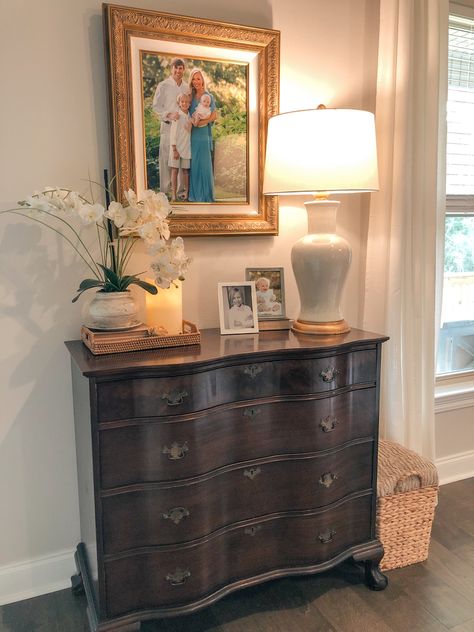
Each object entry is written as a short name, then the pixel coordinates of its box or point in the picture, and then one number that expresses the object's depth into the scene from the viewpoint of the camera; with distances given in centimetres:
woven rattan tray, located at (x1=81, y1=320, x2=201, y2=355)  159
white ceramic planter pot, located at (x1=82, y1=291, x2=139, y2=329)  165
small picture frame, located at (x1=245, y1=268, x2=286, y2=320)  204
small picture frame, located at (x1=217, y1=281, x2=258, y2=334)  190
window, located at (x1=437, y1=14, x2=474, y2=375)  252
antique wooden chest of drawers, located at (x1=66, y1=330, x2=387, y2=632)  149
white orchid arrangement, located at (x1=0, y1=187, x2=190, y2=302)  160
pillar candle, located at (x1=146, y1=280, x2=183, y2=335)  175
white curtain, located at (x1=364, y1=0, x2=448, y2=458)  215
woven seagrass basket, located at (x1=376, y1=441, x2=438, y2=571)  199
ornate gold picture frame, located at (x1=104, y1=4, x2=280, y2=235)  180
